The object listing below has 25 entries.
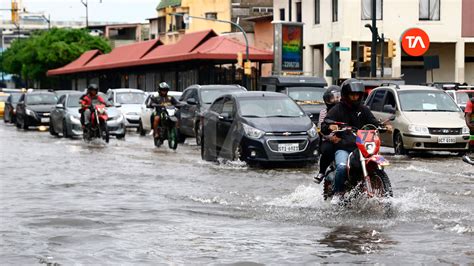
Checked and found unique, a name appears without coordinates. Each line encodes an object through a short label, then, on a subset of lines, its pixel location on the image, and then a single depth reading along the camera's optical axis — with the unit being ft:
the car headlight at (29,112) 138.40
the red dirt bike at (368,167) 39.83
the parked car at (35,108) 138.51
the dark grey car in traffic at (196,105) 96.73
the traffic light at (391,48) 133.69
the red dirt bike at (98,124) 96.12
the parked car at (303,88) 97.06
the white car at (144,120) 118.83
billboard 153.89
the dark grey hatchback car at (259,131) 66.74
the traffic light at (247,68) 163.12
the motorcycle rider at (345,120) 41.55
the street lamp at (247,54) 172.86
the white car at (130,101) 130.52
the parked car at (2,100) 194.27
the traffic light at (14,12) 218.59
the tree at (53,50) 325.62
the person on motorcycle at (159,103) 91.67
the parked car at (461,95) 103.45
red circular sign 161.27
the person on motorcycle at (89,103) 97.14
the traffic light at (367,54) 131.44
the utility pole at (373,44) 123.34
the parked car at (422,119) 78.38
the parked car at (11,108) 165.02
